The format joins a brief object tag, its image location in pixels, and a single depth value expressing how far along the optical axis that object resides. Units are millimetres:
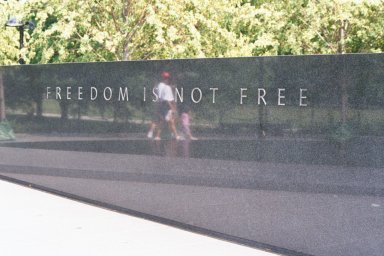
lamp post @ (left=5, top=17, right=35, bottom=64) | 17953
